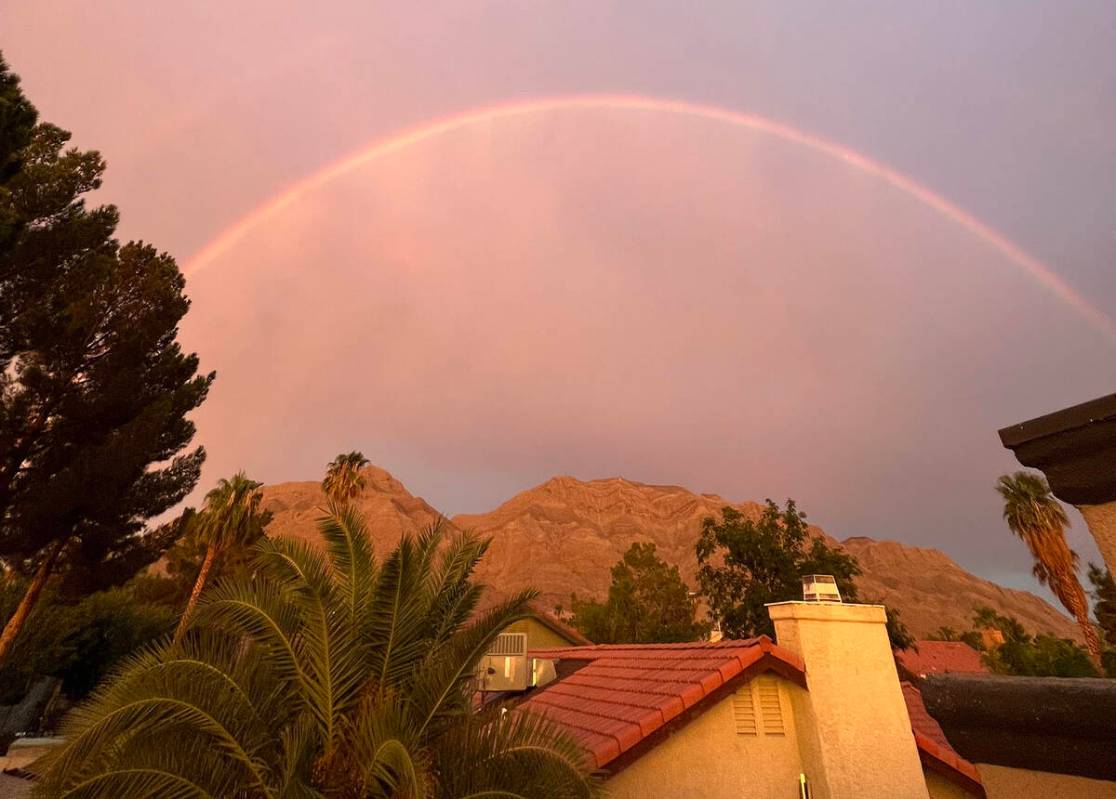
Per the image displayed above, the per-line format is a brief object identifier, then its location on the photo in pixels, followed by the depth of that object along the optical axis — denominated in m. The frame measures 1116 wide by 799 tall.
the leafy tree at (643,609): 51.09
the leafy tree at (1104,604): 36.72
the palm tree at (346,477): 44.91
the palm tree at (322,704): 5.64
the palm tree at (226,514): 34.22
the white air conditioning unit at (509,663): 13.25
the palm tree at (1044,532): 32.16
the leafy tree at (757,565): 36.72
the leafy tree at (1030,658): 8.53
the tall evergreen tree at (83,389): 20.33
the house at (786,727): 8.27
